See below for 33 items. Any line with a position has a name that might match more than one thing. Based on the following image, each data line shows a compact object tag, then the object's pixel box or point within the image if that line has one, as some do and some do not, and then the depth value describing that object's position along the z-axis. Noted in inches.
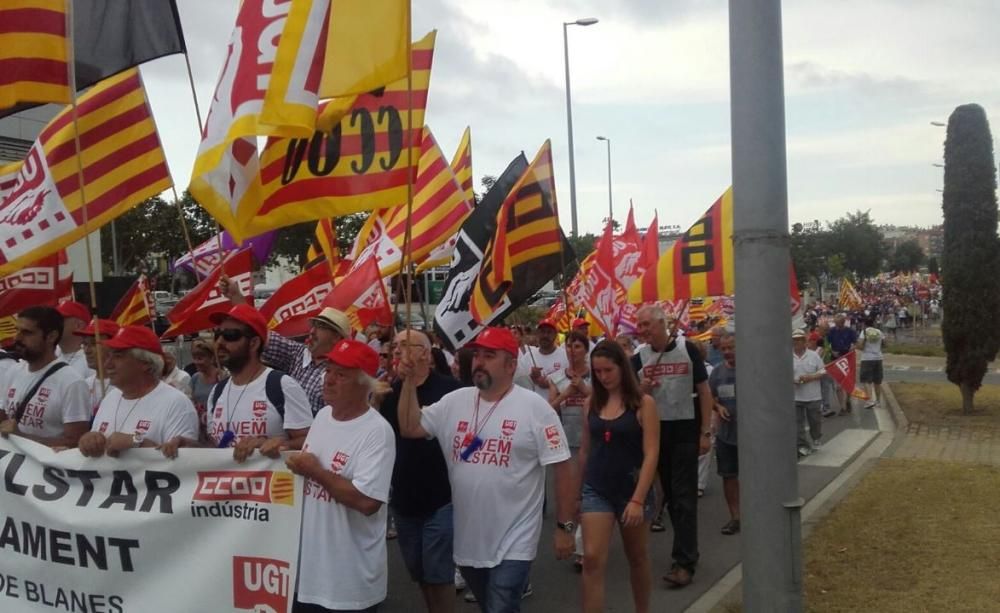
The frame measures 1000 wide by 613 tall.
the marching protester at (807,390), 469.4
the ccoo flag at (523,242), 266.2
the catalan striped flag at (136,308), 386.0
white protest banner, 166.6
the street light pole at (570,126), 992.1
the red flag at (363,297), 314.2
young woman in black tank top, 208.5
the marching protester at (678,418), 267.6
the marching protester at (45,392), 211.6
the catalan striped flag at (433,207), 338.0
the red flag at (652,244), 487.5
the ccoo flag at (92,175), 254.1
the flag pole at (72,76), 206.4
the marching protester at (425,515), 192.4
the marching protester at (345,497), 156.9
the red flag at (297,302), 340.8
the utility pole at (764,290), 149.1
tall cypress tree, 658.8
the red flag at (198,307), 308.3
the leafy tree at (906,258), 4088.6
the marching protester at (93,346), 228.8
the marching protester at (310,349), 224.1
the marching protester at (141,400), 187.8
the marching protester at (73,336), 285.4
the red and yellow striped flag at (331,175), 220.7
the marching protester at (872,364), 705.8
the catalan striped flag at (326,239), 418.9
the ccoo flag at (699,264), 337.7
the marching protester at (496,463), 180.7
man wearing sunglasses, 185.6
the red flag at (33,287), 307.1
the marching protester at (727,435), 328.5
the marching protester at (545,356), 354.3
